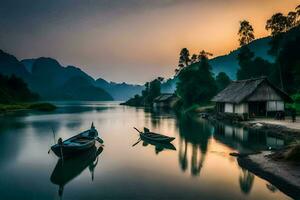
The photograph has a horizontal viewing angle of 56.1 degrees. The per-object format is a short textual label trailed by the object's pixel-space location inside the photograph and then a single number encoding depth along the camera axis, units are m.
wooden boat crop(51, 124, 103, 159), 19.56
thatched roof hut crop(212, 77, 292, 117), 41.44
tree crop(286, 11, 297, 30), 57.80
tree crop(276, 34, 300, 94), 55.06
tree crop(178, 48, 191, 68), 99.79
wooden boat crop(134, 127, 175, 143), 27.55
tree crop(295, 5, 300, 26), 56.06
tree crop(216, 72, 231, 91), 88.38
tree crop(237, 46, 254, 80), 72.25
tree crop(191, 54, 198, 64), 99.62
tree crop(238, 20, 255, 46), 71.50
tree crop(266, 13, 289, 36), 57.81
